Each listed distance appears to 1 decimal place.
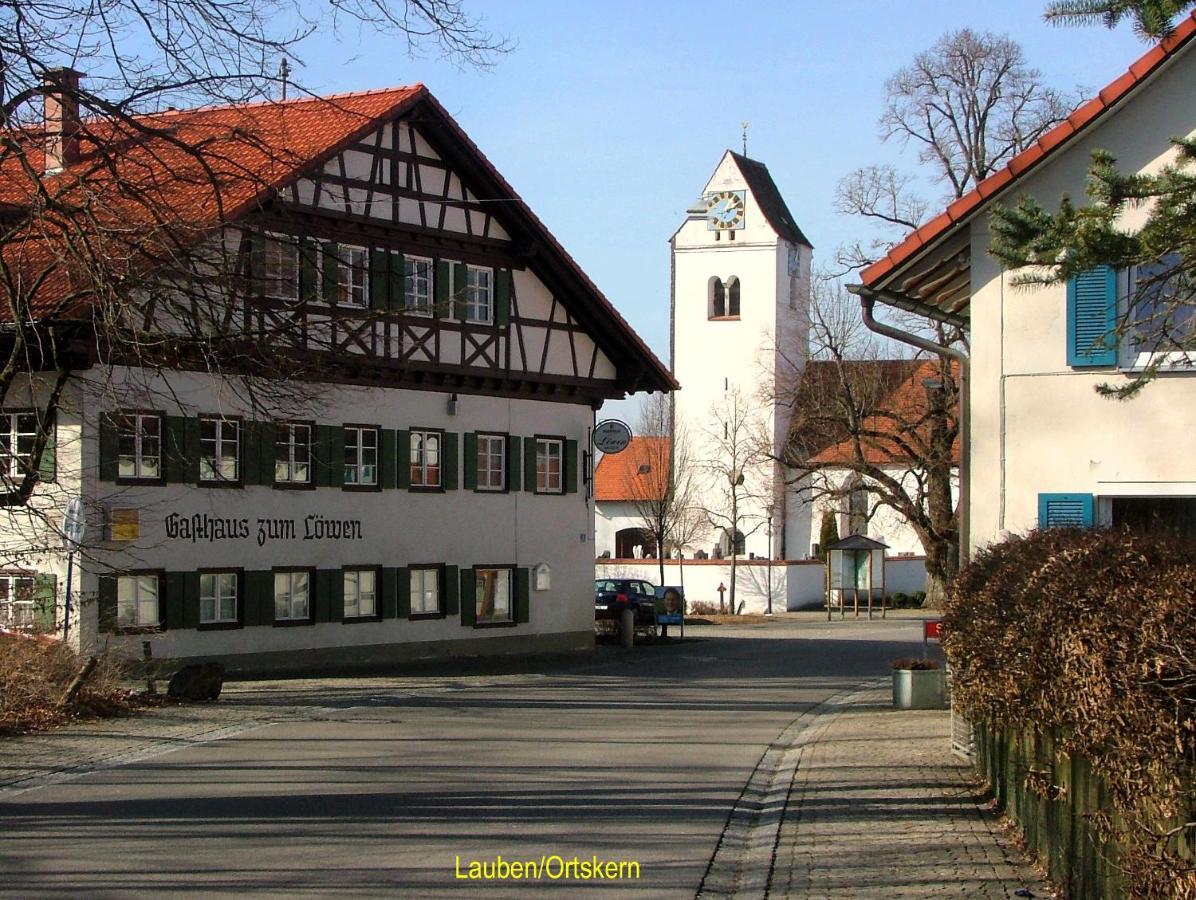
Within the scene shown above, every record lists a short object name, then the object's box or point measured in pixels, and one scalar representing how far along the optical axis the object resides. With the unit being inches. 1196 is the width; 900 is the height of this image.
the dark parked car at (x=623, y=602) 1384.1
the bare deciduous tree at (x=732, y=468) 2696.9
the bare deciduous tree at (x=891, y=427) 1798.7
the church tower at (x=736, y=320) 2812.5
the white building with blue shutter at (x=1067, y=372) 626.2
